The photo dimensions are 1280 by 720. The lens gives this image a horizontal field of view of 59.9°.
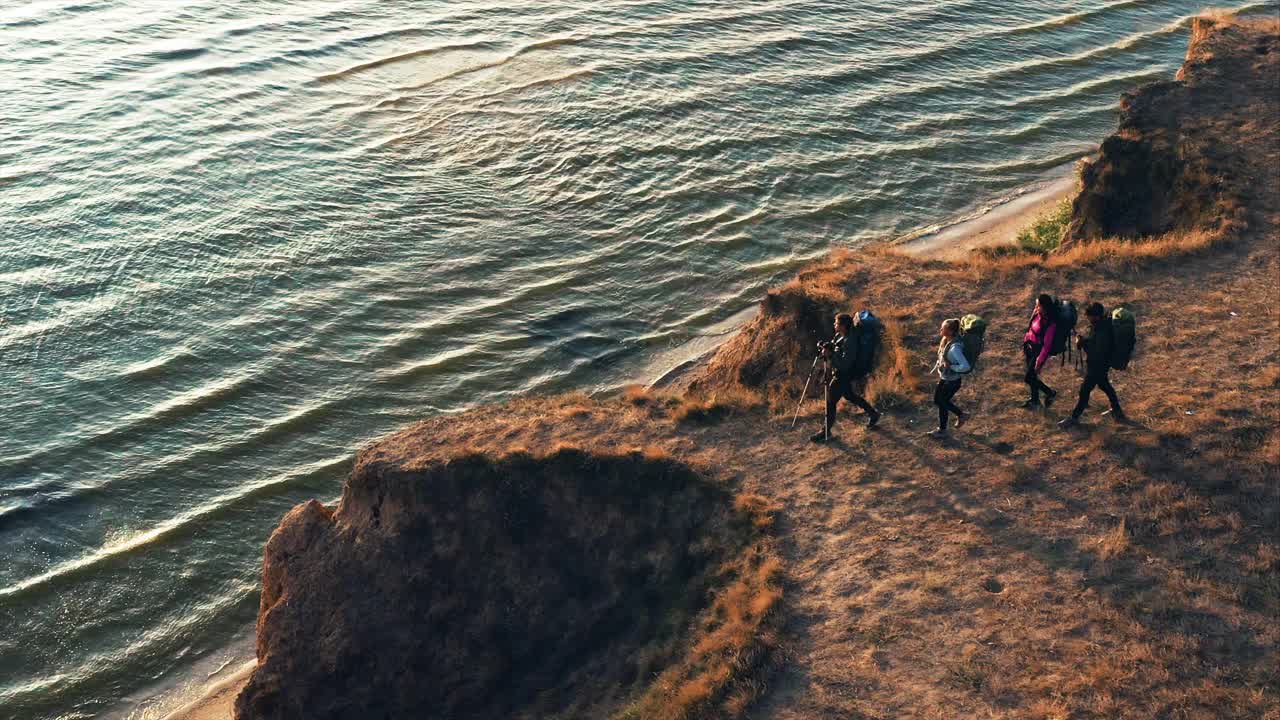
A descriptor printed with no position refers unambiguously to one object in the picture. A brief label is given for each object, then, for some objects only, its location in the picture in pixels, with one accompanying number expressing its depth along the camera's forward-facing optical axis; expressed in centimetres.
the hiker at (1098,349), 1538
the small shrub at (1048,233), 2605
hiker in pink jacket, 1588
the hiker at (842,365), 1617
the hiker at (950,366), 1562
